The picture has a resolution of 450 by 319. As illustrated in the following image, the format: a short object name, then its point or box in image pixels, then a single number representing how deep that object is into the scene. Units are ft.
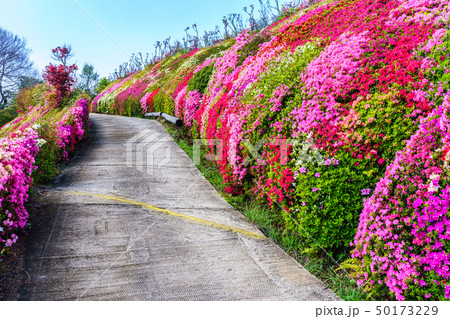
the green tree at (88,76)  154.10
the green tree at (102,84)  136.05
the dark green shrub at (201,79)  32.83
